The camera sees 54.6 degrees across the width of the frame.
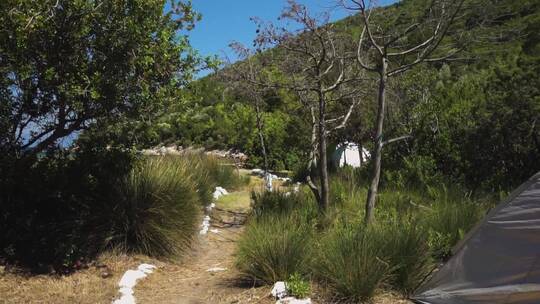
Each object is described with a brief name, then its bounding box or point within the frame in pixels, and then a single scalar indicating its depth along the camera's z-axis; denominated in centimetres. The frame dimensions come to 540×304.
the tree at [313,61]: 815
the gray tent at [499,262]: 480
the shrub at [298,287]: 536
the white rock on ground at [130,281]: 593
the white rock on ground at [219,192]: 1241
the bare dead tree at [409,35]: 654
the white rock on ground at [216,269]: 706
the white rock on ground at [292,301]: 523
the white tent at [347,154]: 1811
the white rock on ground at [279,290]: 545
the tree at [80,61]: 558
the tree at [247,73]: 940
